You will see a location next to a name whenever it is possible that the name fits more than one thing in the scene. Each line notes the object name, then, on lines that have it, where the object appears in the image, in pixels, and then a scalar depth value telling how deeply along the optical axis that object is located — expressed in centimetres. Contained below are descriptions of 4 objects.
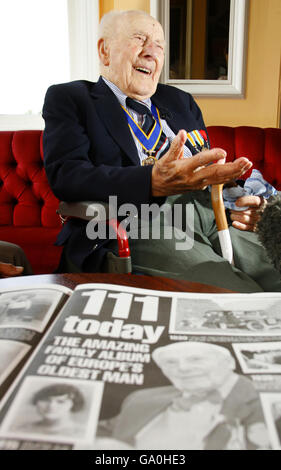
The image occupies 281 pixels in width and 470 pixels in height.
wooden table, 77
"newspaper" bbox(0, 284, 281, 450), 36
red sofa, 208
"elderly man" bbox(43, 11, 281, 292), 105
